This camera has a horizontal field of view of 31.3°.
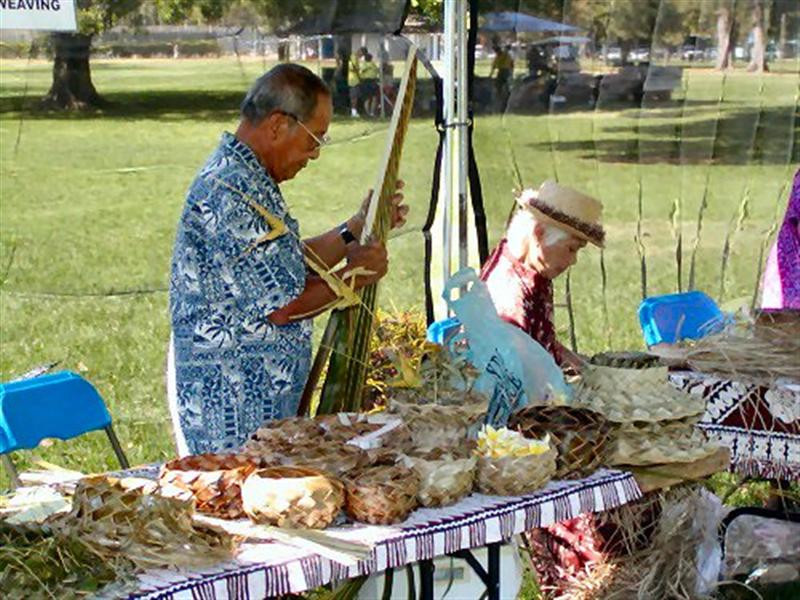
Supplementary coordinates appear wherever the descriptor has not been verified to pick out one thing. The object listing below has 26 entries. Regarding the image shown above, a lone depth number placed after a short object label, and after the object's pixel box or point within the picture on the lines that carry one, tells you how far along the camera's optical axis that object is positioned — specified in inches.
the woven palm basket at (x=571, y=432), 130.0
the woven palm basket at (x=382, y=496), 114.9
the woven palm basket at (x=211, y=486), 117.1
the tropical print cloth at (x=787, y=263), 218.5
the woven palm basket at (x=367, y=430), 125.2
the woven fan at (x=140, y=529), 106.0
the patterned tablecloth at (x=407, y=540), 105.3
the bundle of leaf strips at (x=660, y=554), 165.5
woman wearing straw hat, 165.6
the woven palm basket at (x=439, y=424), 127.0
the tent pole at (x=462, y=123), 206.1
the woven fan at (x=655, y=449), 134.2
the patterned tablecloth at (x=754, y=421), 172.4
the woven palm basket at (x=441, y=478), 119.3
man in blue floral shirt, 135.2
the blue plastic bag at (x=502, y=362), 143.3
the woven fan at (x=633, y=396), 137.0
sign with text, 176.2
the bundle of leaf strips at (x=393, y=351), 138.7
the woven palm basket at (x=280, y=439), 122.3
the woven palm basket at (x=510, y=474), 123.1
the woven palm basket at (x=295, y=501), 113.0
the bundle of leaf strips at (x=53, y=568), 100.5
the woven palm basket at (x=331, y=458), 119.6
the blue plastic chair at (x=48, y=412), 159.0
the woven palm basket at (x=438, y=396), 132.9
